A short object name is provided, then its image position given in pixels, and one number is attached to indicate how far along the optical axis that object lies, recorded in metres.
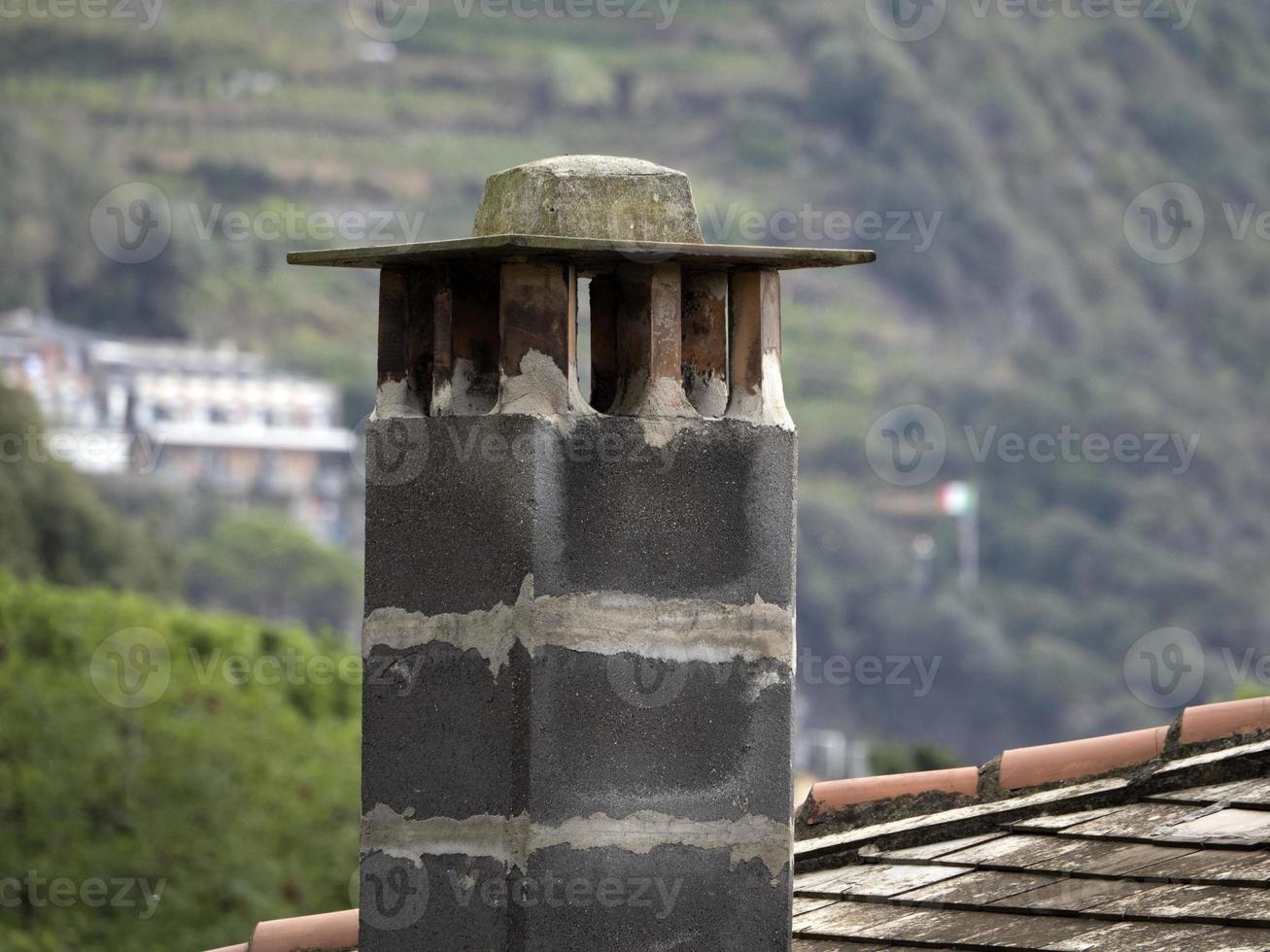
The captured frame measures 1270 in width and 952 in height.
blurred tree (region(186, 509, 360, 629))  193.25
